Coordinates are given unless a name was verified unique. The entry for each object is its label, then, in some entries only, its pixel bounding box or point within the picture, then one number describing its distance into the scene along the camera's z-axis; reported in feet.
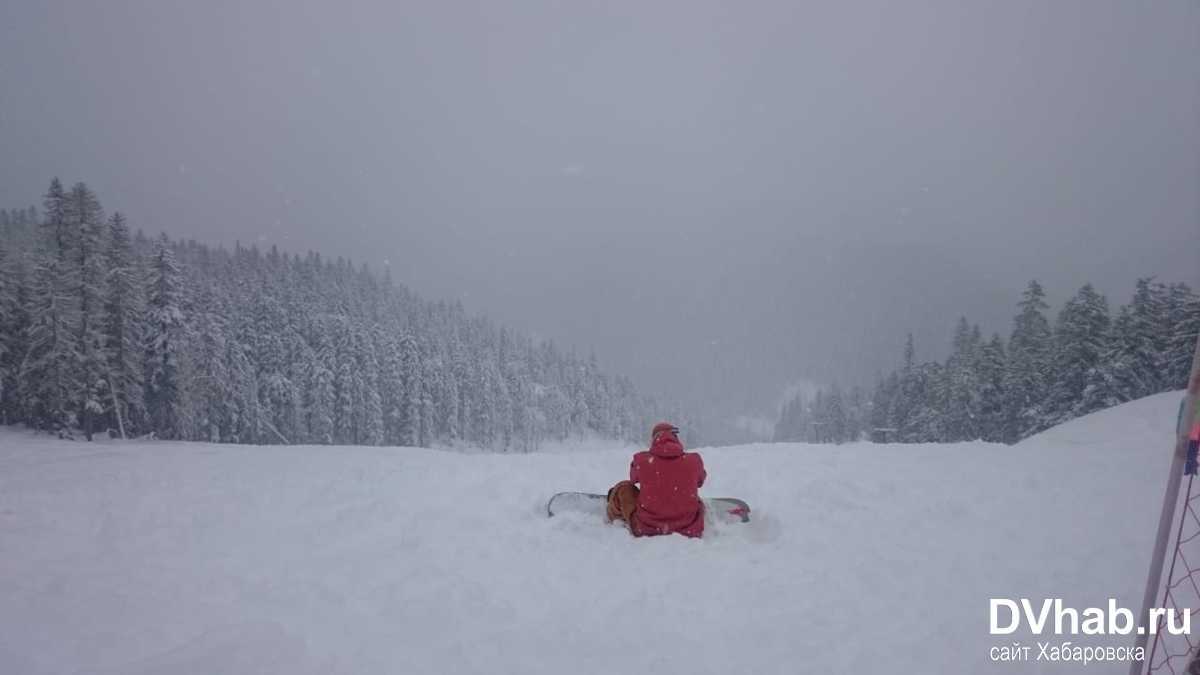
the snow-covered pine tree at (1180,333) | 69.31
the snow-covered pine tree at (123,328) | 83.66
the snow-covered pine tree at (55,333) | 77.56
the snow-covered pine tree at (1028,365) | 90.33
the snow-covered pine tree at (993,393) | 97.25
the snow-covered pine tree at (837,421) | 178.09
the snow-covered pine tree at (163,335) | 88.28
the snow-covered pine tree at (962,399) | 100.07
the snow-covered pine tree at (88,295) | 79.66
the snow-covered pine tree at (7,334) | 82.33
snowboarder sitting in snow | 20.45
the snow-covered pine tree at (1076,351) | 81.66
